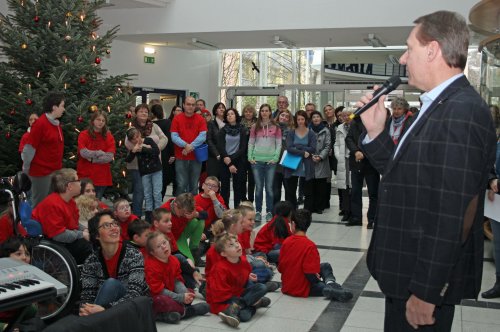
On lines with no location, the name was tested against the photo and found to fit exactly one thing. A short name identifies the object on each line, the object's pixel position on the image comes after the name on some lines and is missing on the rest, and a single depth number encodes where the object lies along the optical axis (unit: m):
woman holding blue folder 9.33
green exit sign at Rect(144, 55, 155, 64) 15.57
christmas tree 8.55
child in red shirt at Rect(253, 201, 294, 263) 6.70
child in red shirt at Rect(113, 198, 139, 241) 5.63
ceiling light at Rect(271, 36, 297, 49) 13.87
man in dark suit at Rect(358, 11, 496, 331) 1.97
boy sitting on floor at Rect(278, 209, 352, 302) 5.41
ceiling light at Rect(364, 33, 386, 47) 13.10
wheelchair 4.38
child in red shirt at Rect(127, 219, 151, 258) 5.13
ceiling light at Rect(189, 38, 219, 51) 14.40
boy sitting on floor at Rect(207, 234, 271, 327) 4.84
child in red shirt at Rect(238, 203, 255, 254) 6.35
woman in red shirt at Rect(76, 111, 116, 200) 7.78
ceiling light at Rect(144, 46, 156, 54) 15.55
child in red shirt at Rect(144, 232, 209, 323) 4.67
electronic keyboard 2.28
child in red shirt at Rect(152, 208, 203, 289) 5.54
